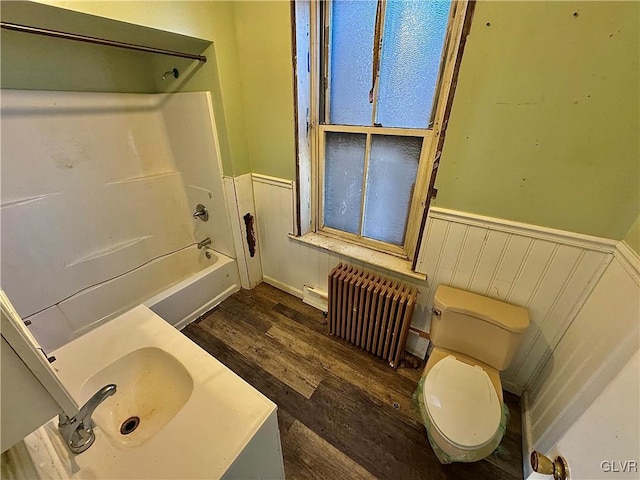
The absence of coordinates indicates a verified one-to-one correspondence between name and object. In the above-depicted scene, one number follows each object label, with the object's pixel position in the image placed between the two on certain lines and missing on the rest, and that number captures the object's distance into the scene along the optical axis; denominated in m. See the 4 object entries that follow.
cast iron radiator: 1.42
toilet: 1.00
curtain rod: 0.91
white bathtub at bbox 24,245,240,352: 1.65
